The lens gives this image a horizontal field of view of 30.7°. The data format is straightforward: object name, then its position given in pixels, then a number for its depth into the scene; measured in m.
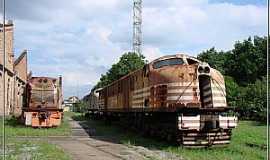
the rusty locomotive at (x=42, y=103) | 29.03
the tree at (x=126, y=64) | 69.31
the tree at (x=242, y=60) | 77.62
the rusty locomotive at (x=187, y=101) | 17.33
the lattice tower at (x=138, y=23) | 75.12
